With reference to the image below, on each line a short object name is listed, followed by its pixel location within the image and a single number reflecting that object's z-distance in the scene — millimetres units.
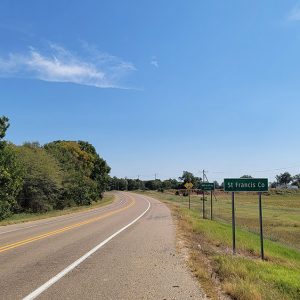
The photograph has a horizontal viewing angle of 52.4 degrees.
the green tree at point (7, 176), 25234
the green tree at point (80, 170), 44283
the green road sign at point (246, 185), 9352
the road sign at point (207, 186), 22117
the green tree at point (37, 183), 33915
